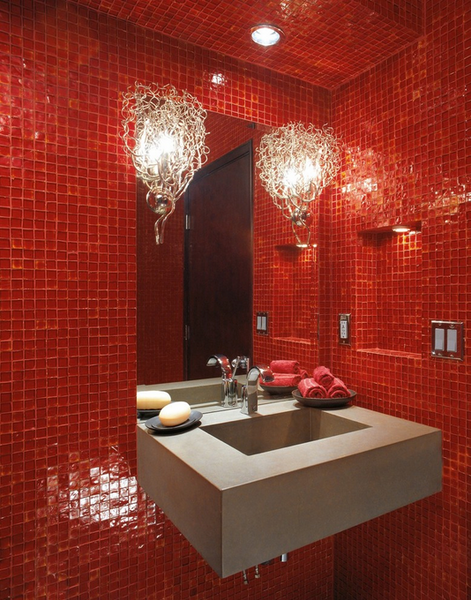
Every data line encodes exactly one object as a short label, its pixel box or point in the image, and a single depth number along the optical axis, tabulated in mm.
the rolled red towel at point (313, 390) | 1893
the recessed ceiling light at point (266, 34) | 1718
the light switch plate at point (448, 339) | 1634
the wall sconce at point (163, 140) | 1633
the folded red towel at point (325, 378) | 1945
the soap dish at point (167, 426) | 1517
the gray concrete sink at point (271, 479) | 1151
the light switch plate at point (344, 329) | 2131
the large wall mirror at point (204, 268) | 1708
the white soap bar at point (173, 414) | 1523
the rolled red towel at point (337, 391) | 1905
